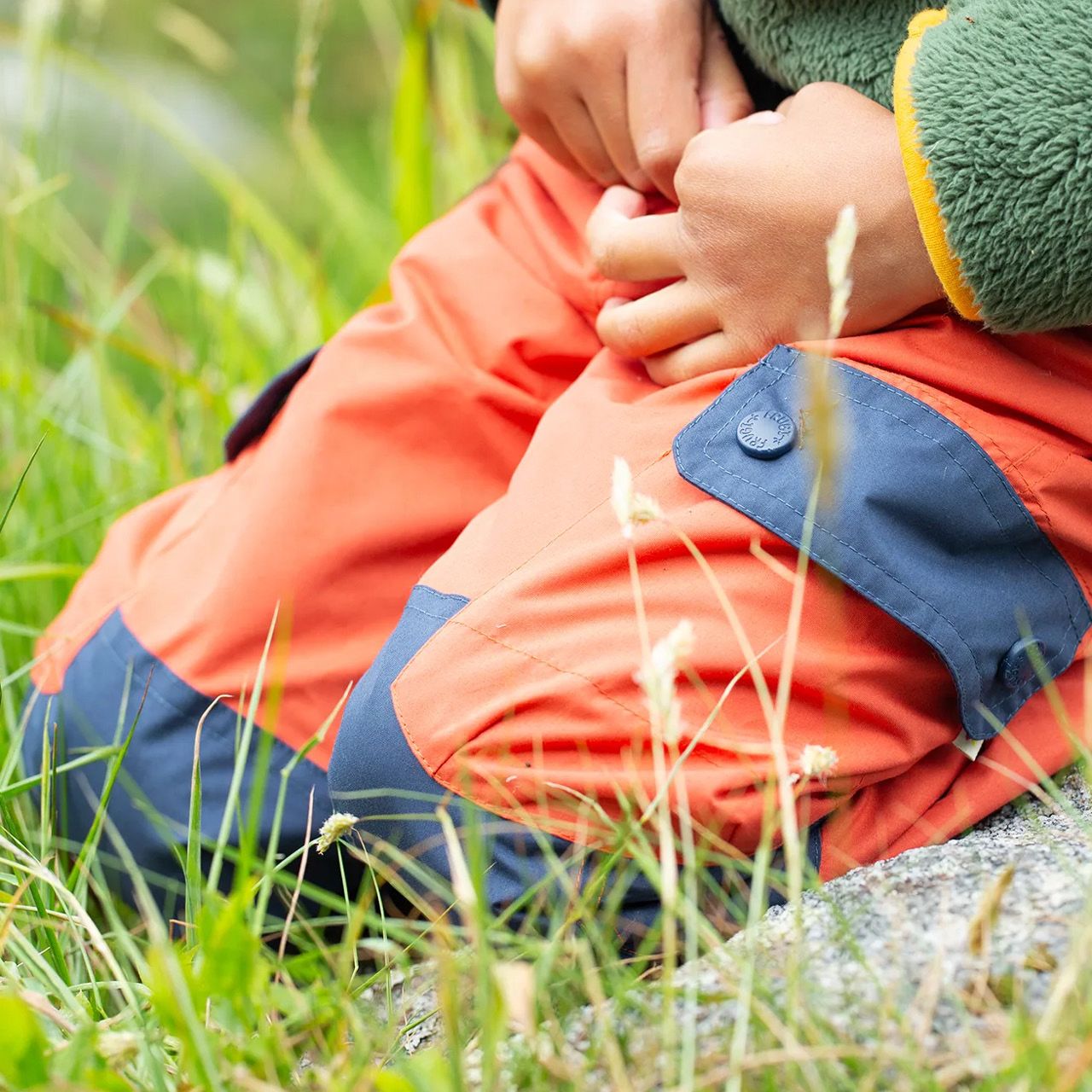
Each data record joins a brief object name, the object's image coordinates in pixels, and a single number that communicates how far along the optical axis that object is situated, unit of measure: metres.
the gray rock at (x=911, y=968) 0.88
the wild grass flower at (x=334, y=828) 0.94
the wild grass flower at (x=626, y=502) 0.91
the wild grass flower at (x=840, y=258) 0.88
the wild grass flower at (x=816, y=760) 0.93
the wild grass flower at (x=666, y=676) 0.88
